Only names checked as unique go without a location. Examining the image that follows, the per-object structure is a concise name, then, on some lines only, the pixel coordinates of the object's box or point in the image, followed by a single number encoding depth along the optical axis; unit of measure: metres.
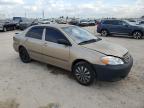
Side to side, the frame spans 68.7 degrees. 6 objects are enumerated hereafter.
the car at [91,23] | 21.73
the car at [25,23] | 13.65
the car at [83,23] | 20.77
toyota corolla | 2.64
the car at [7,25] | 12.73
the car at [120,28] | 8.62
